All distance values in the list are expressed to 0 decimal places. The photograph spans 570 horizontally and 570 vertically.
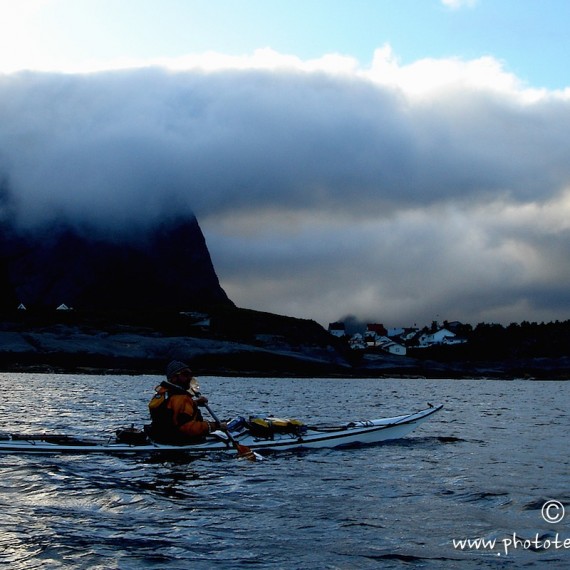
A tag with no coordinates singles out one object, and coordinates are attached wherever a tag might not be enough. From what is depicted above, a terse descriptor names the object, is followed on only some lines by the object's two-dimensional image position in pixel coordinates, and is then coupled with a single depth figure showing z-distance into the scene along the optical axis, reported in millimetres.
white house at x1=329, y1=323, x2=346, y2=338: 195050
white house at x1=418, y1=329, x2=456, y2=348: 166350
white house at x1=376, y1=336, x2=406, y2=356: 153375
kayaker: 15394
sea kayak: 15820
